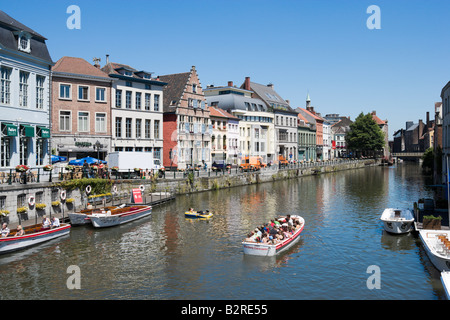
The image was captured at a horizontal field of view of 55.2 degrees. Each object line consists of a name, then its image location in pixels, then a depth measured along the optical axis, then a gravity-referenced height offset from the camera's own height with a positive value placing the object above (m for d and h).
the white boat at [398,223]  28.03 -4.05
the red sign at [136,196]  37.72 -2.83
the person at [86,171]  36.73 -0.59
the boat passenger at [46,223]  25.61 -3.49
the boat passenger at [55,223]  26.38 -3.57
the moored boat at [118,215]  30.02 -3.76
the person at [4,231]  22.83 -3.51
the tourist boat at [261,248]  22.86 -4.58
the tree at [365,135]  118.06 +7.55
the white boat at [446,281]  16.68 -4.91
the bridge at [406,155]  127.06 +2.26
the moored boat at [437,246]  19.86 -4.30
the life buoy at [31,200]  28.80 -2.39
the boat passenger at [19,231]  23.56 -3.65
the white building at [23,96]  30.45 +5.24
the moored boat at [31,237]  22.80 -4.06
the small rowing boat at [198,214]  34.16 -4.08
